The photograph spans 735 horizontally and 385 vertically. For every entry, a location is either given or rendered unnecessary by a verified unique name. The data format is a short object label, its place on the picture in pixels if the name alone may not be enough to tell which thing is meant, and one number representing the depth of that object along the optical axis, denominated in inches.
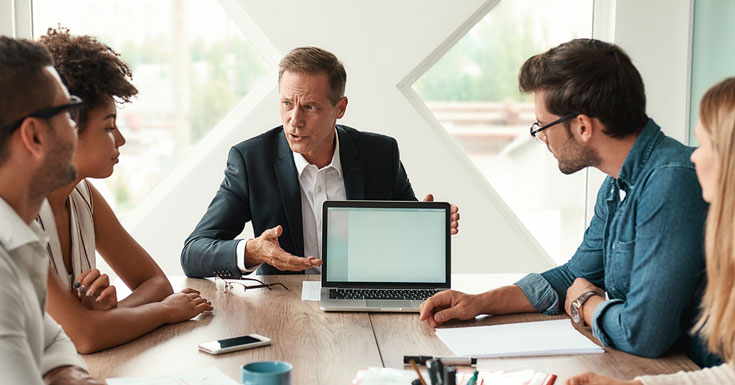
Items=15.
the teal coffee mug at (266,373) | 47.7
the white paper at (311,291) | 83.0
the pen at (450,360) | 61.2
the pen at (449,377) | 51.1
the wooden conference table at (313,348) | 59.9
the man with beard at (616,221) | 62.7
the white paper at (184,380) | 55.3
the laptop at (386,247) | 83.1
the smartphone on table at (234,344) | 63.0
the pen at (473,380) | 54.1
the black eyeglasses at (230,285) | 86.4
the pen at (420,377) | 54.4
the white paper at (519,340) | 64.4
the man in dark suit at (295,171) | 100.9
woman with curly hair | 63.9
